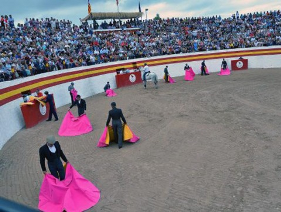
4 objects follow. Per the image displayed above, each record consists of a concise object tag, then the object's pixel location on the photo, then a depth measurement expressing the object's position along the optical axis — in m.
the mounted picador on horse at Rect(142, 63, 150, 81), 21.07
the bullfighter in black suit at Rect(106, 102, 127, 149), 8.68
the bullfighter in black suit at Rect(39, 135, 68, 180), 5.71
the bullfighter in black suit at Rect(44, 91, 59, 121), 12.86
